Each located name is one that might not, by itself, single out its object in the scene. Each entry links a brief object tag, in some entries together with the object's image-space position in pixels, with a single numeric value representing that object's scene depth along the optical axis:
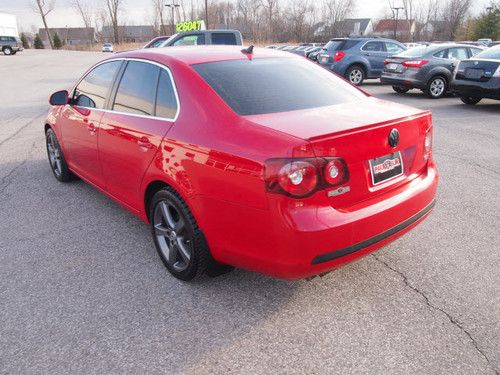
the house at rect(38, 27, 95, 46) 112.31
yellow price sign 19.33
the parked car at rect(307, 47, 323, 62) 26.14
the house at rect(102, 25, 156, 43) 103.25
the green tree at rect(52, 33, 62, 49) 79.69
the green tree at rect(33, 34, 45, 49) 77.38
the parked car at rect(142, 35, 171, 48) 15.03
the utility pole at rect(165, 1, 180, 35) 74.06
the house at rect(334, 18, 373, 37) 80.69
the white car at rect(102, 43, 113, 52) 64.19
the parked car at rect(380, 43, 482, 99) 12.51
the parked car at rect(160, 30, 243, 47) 12.22
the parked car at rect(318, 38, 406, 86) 15.89
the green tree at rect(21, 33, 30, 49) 81.75
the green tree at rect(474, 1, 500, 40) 47.91
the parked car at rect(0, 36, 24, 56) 47.94
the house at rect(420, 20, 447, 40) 70.75
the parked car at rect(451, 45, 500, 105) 9.84
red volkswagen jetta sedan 2.37
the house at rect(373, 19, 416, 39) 75.19
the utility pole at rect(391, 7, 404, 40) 73.41
